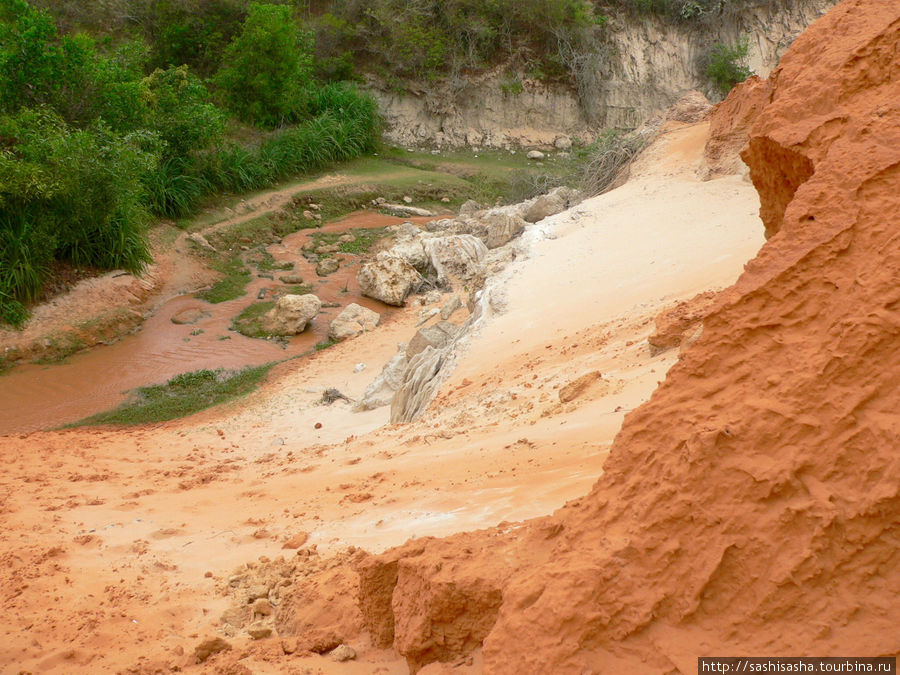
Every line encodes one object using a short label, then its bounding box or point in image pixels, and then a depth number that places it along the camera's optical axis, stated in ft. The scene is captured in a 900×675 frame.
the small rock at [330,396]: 28.66
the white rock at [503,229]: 40.29
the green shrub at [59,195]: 35.50
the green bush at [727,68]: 71.82
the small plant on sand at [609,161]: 43.70
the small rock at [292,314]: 38.86
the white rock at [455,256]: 43.14
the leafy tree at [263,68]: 61.82
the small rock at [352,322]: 38.06
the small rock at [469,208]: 57.16
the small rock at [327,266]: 47.83
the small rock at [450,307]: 33.53
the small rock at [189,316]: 40.02
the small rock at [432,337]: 27.50
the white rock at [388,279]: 41.73
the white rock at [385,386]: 26.18
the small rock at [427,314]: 37.77
